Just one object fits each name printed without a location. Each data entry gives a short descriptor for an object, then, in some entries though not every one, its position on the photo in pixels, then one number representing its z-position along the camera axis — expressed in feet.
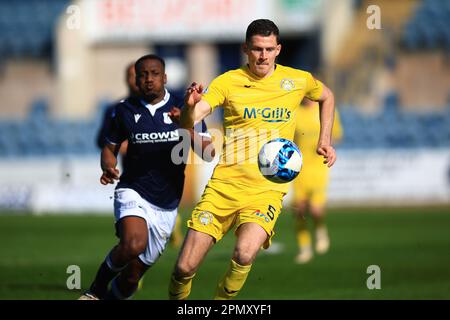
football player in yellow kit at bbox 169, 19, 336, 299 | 54.60
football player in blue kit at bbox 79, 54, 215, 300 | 59.77
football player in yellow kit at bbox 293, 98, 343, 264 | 105.91
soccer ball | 54.29
